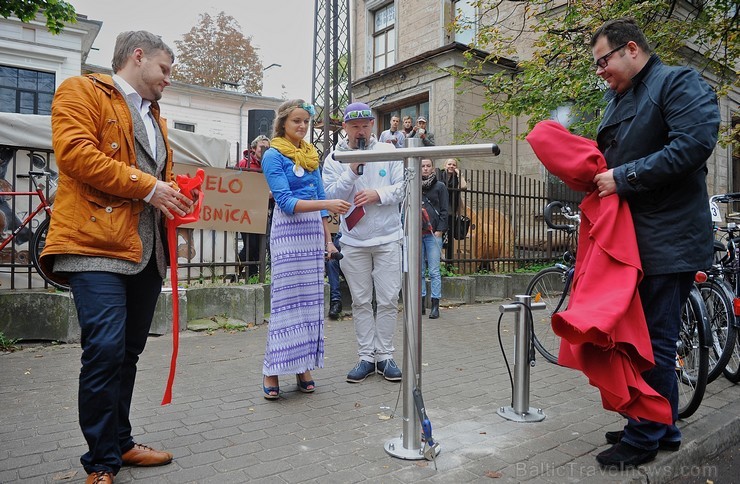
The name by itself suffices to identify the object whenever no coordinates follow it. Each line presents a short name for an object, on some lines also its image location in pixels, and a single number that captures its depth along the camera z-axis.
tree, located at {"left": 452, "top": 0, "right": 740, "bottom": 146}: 7.90
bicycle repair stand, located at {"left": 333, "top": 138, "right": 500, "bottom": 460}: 2.82
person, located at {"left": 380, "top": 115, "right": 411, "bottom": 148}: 10.95
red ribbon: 2.85
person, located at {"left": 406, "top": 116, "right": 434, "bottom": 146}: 10.02
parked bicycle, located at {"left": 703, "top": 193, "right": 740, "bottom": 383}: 4.05
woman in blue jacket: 3.95
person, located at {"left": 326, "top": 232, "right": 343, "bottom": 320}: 7.28
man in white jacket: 4.33
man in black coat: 2.68
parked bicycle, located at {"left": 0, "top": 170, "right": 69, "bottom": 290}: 5.97
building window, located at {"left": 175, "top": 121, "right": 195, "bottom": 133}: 28.43
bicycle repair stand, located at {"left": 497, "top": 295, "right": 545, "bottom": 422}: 3.60
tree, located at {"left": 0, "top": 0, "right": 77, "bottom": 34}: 7.34
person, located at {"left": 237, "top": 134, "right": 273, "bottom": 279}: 7.55
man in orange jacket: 2.46
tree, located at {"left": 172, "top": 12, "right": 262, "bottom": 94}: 32.31
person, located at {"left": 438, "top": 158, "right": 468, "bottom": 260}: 9.06
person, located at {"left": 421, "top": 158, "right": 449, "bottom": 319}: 7.50
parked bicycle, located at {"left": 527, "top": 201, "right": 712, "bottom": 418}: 3.54
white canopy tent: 7.09
